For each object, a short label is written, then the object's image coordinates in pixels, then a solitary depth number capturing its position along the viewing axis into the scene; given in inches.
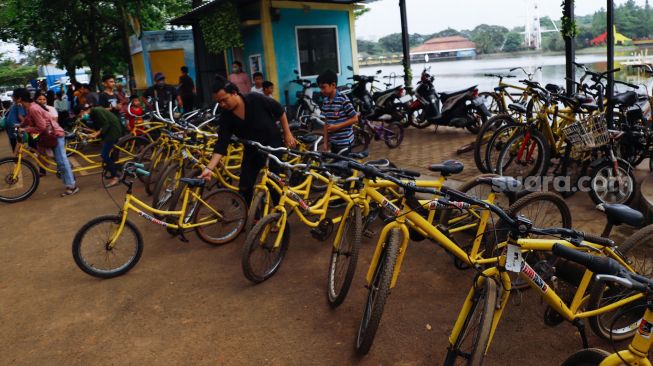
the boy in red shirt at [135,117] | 330.0
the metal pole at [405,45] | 405.1
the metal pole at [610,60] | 202.1
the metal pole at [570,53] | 246.5
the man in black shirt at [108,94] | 367.2
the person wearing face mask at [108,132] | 304.3
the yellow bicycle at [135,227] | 169.9
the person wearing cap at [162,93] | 449.4
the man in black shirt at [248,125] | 183.6
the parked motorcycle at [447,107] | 334.6
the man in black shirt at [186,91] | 486.0
